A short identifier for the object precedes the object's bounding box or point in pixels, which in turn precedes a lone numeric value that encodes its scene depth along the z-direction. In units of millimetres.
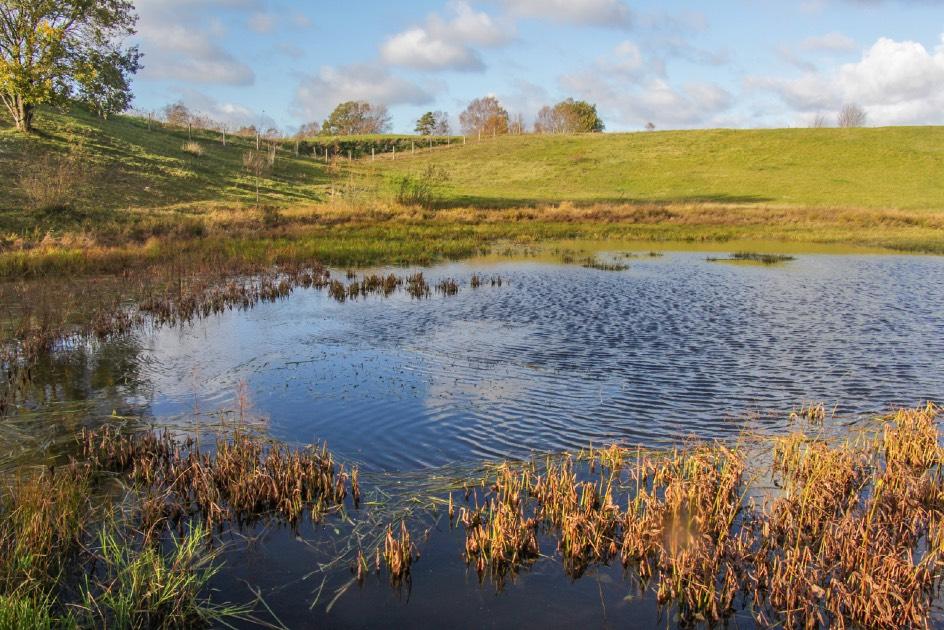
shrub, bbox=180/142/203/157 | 63531
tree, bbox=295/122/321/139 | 147238
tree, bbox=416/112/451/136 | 144000
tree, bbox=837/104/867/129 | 138875
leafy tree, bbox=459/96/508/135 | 136750
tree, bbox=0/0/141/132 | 43281
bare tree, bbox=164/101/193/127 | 114700
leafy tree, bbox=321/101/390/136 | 142375
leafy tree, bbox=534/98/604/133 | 131375
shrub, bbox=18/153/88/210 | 35250
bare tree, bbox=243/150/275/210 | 59312
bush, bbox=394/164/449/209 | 52906
